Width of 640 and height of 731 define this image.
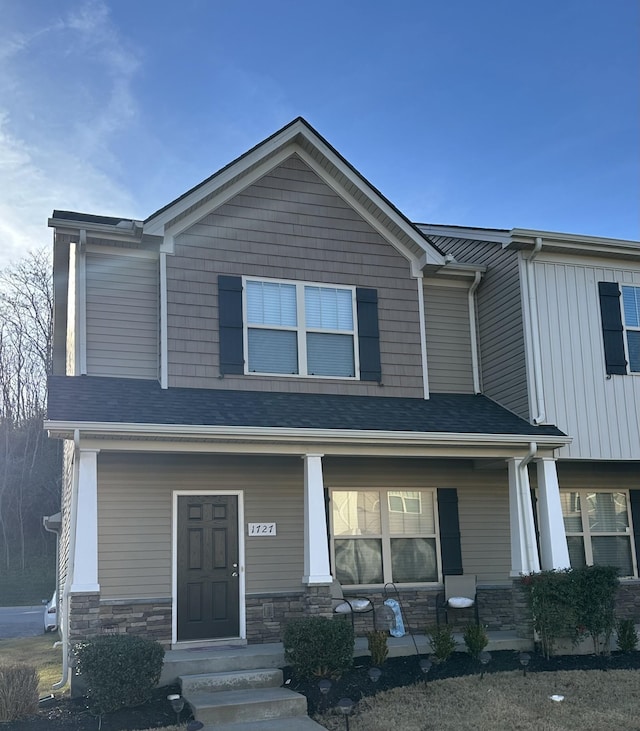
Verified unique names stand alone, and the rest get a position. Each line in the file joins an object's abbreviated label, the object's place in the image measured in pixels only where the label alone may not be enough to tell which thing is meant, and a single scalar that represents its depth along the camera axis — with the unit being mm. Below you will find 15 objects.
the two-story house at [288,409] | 9477
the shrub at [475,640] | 9188
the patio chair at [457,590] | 10984
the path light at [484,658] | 8655
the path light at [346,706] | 6676
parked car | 15625
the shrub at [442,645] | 8898
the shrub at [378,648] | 8867
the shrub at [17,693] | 7352
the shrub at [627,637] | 9789
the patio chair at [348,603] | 10148
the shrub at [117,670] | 7418
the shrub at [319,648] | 8281
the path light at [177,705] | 7117
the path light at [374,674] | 7891
